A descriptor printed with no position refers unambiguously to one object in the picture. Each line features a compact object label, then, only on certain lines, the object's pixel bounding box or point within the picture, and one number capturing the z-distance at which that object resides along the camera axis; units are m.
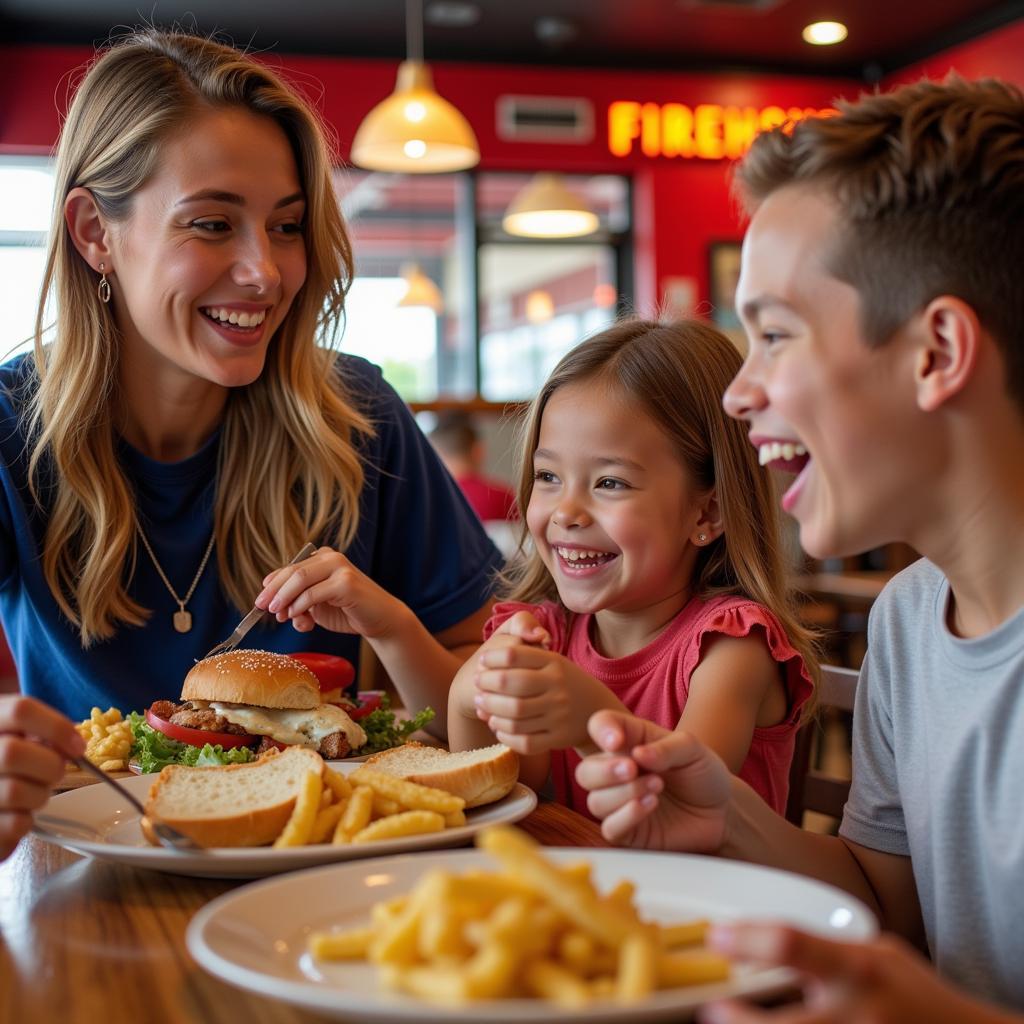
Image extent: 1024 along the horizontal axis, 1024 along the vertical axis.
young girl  1.76
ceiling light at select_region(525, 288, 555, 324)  11.97
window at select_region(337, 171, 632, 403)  10.87
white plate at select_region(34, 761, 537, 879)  1.20
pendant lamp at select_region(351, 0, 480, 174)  6.43
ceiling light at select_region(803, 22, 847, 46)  9.82
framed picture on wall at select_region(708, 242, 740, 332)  10.98
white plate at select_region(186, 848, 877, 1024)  0.77
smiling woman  2.23
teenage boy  1.16
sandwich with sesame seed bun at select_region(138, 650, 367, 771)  1.75
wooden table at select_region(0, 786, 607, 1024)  0.91
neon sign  10.68
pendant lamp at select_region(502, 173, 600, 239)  9.38
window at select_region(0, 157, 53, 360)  9.52
